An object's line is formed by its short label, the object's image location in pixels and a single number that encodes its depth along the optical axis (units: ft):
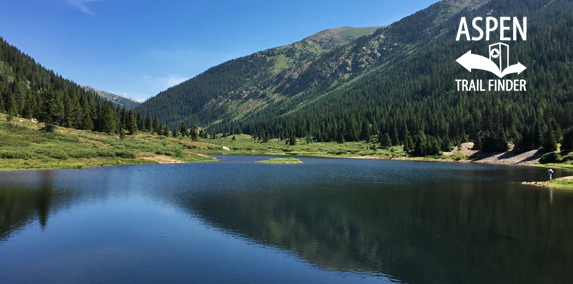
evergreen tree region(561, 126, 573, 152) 314.86
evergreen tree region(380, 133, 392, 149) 593.83
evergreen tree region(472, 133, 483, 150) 432.05
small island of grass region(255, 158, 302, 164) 334.99
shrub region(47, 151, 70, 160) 242.76
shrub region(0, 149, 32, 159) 220.25
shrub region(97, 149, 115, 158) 275.18
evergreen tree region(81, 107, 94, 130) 451.12
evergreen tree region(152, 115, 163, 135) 611.10
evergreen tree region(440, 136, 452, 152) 466.70
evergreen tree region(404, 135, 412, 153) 498.28
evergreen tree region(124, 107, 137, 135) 483.51
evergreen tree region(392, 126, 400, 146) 622.01
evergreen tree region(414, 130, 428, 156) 460.96
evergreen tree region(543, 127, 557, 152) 331.34
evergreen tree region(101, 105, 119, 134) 449.89
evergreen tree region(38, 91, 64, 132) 343.13
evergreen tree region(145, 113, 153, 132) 611.14
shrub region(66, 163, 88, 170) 226.17
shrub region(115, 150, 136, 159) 290.35
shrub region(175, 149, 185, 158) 345.12
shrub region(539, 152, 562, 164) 314.76
